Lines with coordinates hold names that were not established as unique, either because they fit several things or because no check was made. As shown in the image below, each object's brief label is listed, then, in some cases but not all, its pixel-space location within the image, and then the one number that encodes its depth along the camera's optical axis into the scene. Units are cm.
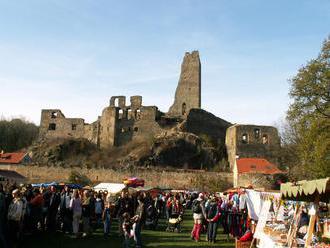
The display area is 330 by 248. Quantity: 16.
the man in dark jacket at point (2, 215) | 1292
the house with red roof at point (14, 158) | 6729
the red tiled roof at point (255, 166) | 5825
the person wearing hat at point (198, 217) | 1852
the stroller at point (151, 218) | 2309
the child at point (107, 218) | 1852
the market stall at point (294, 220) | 1168
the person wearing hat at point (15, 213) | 1337
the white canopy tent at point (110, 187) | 3291
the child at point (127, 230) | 1488
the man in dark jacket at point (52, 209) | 1892
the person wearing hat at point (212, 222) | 1817
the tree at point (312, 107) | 3209
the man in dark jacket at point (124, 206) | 1962
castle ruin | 7062
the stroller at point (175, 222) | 2190
